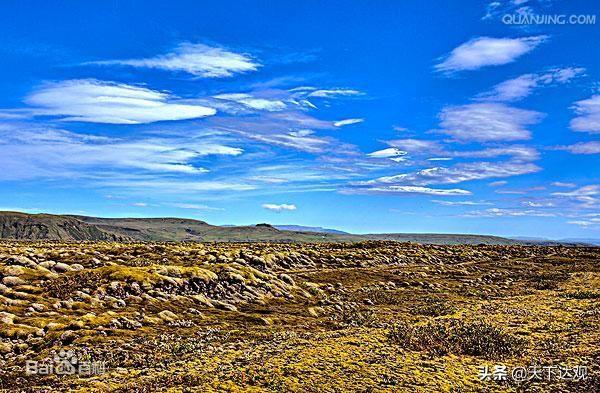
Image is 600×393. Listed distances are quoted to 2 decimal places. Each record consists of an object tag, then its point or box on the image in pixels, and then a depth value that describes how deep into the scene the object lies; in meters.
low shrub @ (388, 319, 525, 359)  12.76
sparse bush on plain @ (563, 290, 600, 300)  23.36
